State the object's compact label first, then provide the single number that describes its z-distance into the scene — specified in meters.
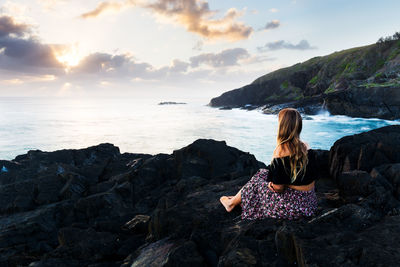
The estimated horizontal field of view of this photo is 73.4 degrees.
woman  4.71
